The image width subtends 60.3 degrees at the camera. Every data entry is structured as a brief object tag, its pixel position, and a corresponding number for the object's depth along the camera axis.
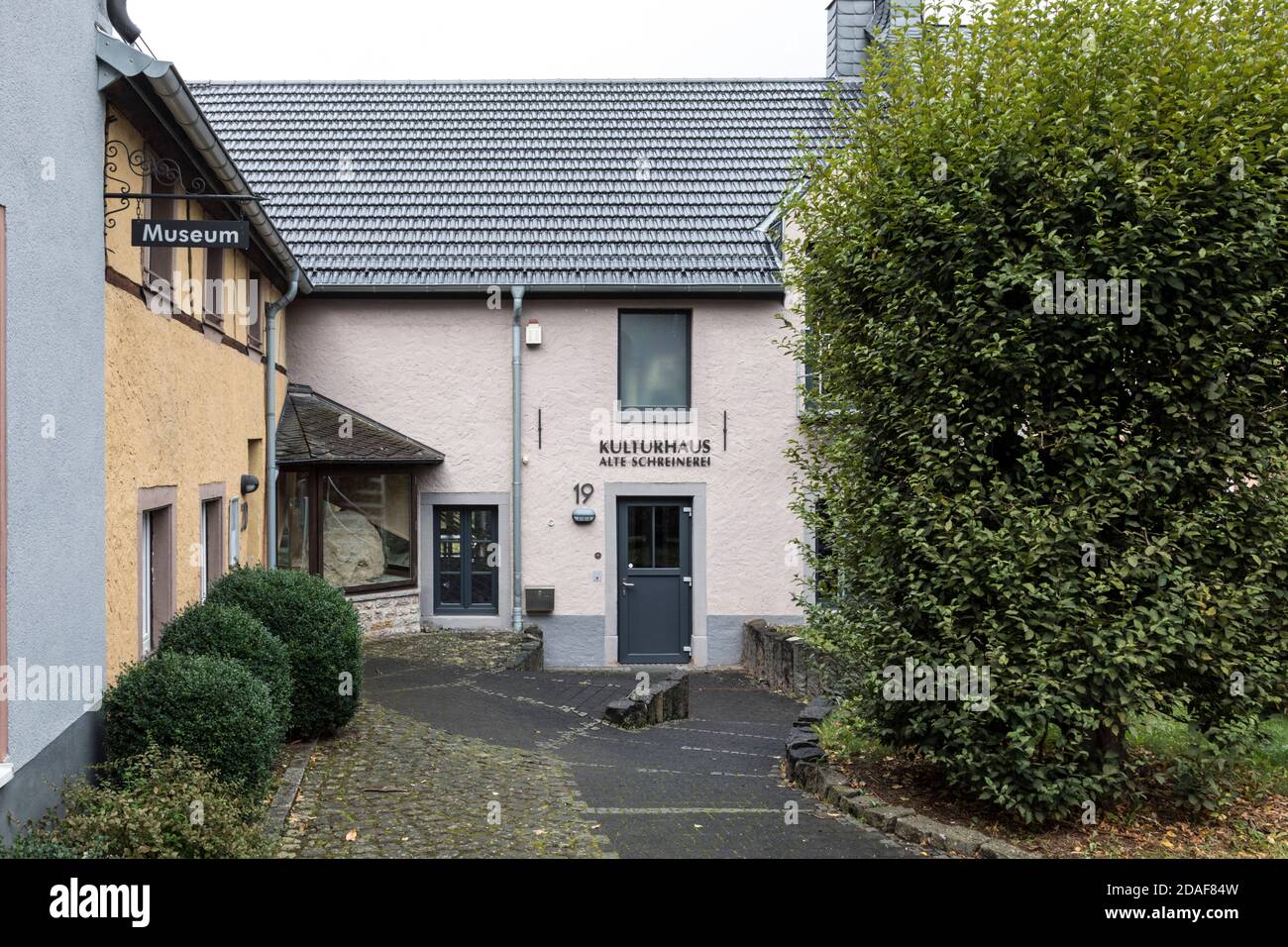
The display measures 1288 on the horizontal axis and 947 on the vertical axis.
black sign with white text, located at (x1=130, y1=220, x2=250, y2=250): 6.98
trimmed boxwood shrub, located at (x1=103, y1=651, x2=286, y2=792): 6.47
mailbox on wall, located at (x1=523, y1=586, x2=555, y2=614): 15.91
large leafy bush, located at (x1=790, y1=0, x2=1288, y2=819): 6.53
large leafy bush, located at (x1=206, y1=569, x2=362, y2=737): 9.01
